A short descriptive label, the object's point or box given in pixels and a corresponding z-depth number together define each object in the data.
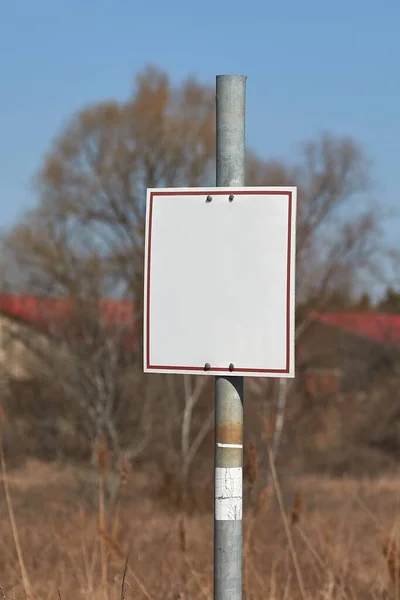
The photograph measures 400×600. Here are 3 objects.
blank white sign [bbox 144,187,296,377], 5.56
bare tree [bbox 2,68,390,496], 56.25
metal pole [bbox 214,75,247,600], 5.57
